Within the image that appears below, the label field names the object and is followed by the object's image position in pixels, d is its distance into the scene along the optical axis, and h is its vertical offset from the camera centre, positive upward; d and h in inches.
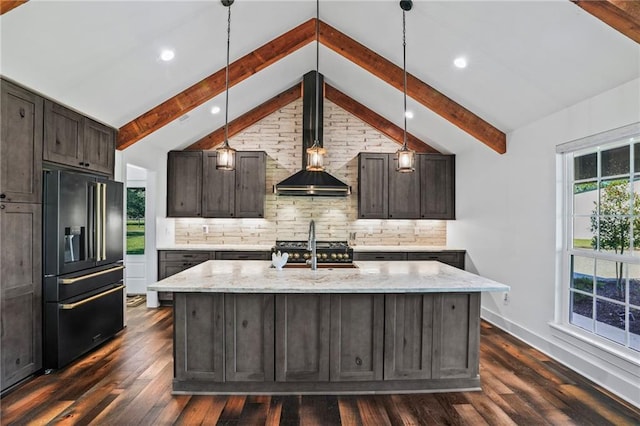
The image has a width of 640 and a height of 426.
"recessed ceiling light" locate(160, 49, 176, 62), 131.1 +61.1
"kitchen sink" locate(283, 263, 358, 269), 140.6 -22.8
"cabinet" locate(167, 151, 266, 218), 218.7 +15.5
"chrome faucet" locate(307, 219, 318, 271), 125.0 -11.5
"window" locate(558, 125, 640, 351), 110.0 -8.2
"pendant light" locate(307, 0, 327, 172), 117.2 +18.6
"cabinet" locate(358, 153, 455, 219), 223.9 +16.0
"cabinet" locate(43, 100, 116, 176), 123.3 +28.5
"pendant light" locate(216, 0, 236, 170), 114.9 +18.3
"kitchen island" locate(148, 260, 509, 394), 106.7 -40.0
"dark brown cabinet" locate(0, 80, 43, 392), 105.0 -7.7
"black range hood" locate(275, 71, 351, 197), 179.5 +19.4
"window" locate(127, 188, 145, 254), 243.9 -6.5
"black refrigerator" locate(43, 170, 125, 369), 120.7 -20.5
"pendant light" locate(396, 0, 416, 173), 114.6 +17.7
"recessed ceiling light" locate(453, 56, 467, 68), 135.3 +60.6
